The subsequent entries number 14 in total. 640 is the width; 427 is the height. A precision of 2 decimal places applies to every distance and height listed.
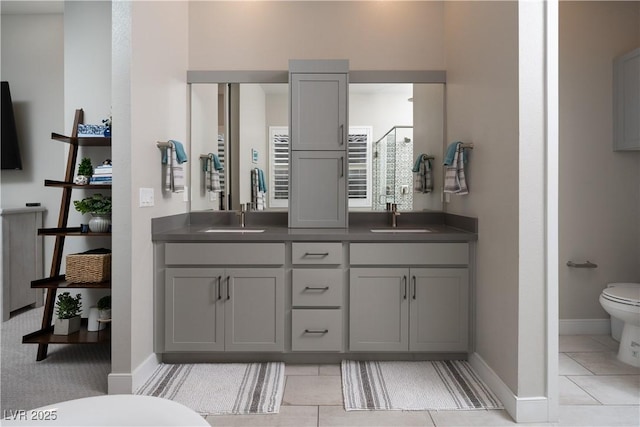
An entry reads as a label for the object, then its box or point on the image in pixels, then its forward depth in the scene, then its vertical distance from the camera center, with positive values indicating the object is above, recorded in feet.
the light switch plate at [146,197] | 8.16 +0.24
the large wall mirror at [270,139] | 10.79 +1.73
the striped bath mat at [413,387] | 7.43 -3.29
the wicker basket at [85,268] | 8.79 -1.20
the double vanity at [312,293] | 8.91 -1.71
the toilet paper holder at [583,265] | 10.69 -1.32
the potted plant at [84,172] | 9.40 +0.82
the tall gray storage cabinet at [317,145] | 10.37 +1.57
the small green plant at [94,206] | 9.21 +0.07
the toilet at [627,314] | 8.73 -2.11
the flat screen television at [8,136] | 13.12 +2.24
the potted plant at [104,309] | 9.35 -2.17
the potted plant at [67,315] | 9.19 -2.30
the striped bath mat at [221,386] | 7.37 -3.31
